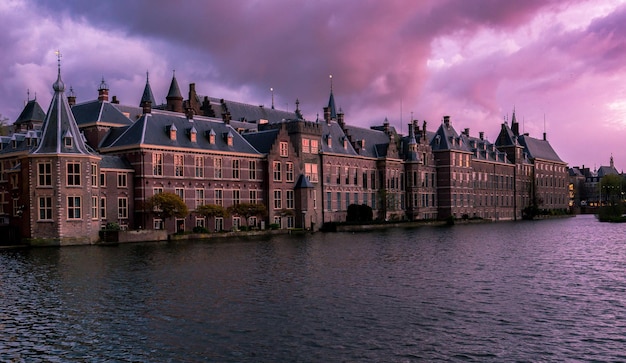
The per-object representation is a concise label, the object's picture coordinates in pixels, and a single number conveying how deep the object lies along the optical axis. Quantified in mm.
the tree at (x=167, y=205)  64750
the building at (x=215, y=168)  59094
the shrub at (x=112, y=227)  61362
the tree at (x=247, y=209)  74062
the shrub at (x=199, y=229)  68081
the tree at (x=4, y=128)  101750
